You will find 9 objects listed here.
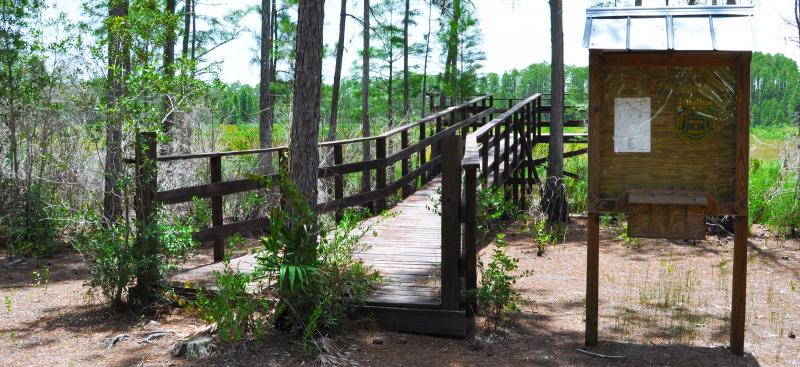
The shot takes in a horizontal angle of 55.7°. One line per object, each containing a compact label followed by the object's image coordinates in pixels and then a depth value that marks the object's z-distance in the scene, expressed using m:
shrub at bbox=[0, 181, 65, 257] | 9.95
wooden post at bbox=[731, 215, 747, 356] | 5.29
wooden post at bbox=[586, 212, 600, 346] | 5.48
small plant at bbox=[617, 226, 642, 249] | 10.23
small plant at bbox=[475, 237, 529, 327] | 5.78
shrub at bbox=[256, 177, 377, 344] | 5.12
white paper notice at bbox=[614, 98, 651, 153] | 5.35
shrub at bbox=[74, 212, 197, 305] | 6.07
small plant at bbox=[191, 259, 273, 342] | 5.11
